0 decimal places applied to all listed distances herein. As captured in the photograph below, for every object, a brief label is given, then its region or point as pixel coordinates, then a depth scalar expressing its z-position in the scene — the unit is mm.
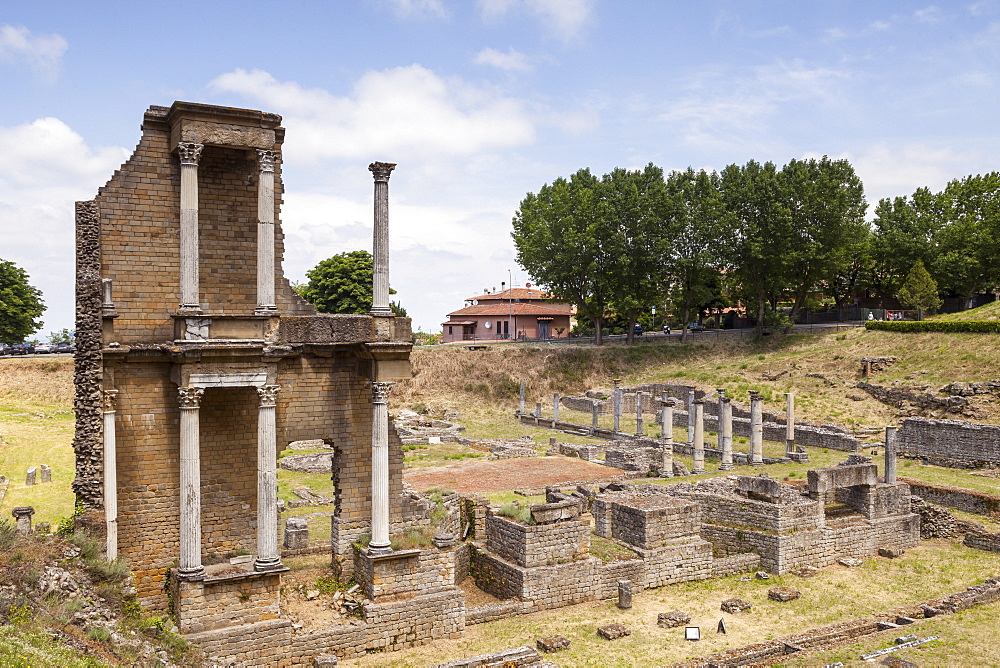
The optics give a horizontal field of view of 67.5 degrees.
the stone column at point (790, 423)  32503
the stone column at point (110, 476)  12594
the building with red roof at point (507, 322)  75438
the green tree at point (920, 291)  49969
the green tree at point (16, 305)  55344
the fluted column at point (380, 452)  14125
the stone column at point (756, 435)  29172
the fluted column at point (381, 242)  14312
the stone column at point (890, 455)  22219
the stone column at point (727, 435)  28906
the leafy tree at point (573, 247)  52625
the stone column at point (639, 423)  37344
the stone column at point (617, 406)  39406
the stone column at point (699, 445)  28516
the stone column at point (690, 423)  33844
